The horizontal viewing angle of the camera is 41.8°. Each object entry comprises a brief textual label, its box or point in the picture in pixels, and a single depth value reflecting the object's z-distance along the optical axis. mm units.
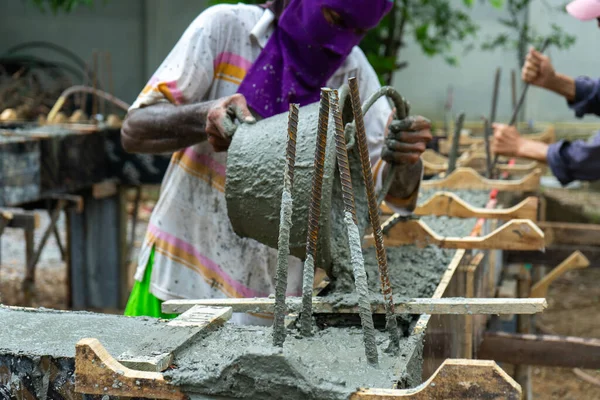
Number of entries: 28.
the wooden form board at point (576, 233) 5098
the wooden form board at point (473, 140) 6747
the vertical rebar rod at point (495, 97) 5532
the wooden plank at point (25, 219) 5000
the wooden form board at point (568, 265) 4742
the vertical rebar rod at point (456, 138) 4188
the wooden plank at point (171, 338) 1439
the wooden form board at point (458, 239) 2824
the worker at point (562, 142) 4895
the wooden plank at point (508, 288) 5332
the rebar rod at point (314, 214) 1574
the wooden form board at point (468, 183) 4355
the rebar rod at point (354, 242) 1521
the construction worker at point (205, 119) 2436
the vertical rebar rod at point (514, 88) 5834
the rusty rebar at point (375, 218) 1629
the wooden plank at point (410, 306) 1691
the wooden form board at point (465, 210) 3404
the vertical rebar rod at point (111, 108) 10594
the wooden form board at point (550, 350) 3275
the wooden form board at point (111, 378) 1389
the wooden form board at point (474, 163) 5500
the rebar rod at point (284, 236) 1522
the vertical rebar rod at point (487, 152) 4828
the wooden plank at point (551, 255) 5074
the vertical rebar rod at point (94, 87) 7234
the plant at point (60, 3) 8625
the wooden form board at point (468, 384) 1279
